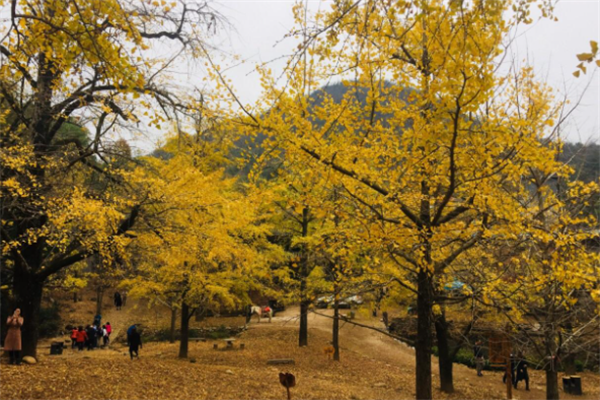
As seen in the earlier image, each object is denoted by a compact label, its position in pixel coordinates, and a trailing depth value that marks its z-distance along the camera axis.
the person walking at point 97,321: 20.89
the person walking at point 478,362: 15.49
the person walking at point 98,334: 19.84
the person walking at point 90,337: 18.77
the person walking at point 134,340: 13.70
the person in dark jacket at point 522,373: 13.25
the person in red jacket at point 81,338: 18.00
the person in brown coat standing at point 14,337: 8.77
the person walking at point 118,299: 27.89
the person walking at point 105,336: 19.92
